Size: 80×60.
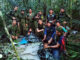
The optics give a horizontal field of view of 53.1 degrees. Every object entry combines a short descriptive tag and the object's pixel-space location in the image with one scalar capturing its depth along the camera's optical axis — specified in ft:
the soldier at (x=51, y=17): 10.49
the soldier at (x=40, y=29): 10.82
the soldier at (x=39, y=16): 11.89
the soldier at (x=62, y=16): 11.00
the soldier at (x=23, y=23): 12.67
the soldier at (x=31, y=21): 12.47
